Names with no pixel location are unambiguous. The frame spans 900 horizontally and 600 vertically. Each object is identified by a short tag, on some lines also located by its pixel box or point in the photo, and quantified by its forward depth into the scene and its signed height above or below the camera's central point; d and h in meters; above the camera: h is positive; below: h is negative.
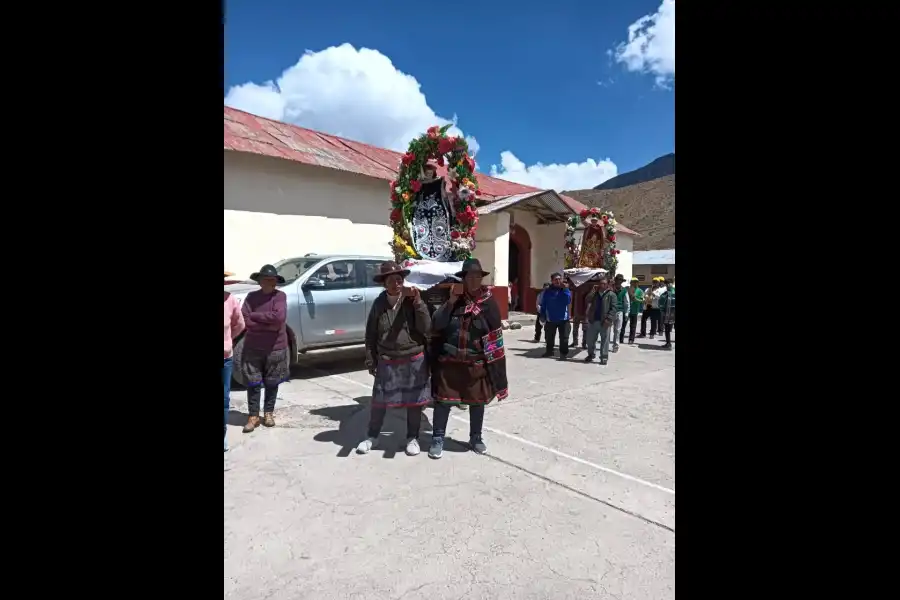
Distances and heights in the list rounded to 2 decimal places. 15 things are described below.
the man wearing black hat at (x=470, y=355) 4.63 -0.51
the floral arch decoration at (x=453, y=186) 5.81 +1.28
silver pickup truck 7.80 +0.03
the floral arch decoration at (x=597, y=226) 11.64 +1.53
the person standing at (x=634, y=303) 12.48 -0.14
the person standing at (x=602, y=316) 9.25 -0.34
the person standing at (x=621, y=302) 10.80 -0.10
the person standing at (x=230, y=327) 4.40 -0.25
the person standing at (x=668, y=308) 11.45 -0.24
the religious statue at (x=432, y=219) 5.82 +0.90
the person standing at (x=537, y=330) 11.68 -0.74
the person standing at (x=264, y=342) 5.24 -0.44
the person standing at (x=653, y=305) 13.18 -0.20
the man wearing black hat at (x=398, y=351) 4.74 -0.48
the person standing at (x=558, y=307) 9.80 -0.18
